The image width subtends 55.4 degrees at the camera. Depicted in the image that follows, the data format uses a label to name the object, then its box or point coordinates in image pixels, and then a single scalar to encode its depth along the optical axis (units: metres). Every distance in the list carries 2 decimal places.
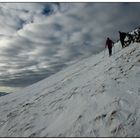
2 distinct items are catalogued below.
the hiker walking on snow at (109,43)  14.84
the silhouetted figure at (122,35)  15.77
